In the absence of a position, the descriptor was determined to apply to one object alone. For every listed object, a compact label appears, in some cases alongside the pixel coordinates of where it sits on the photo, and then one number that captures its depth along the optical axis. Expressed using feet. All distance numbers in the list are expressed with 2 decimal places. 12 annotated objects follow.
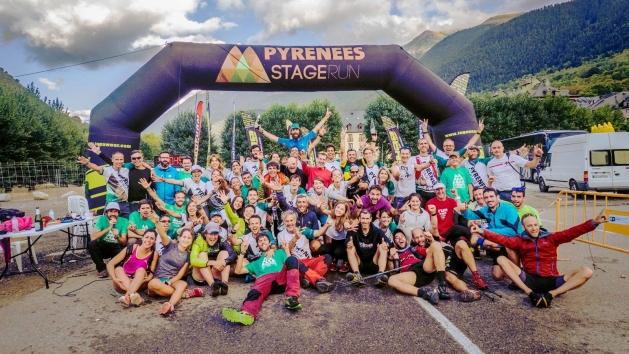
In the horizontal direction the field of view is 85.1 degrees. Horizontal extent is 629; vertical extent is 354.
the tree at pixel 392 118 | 104.47
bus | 70.69
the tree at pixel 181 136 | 115.34
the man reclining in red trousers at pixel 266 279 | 12.67
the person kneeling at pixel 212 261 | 16.24
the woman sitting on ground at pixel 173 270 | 15.12
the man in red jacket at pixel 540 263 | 13.42
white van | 43.57
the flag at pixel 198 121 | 47.52
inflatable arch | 25.17
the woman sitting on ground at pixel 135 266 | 15.43
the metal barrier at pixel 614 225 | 17.69
